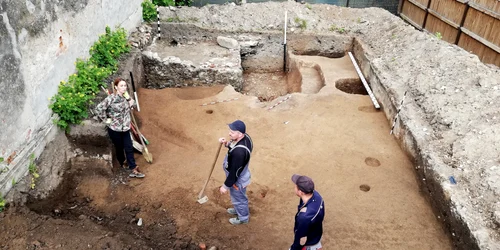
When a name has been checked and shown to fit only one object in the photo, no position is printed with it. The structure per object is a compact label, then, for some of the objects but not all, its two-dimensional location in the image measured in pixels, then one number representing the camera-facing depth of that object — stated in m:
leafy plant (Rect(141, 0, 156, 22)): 10.41
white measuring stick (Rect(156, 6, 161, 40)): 10.57
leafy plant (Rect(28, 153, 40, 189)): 5.33
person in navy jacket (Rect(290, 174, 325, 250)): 3.75
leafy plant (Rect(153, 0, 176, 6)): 11.46
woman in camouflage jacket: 5.47
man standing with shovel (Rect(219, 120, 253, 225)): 4.45
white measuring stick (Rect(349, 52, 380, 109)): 7.96
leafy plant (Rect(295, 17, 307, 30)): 10.91
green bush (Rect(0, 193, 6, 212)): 4.70
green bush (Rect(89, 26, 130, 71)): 7.48
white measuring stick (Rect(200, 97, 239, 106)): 8.24
